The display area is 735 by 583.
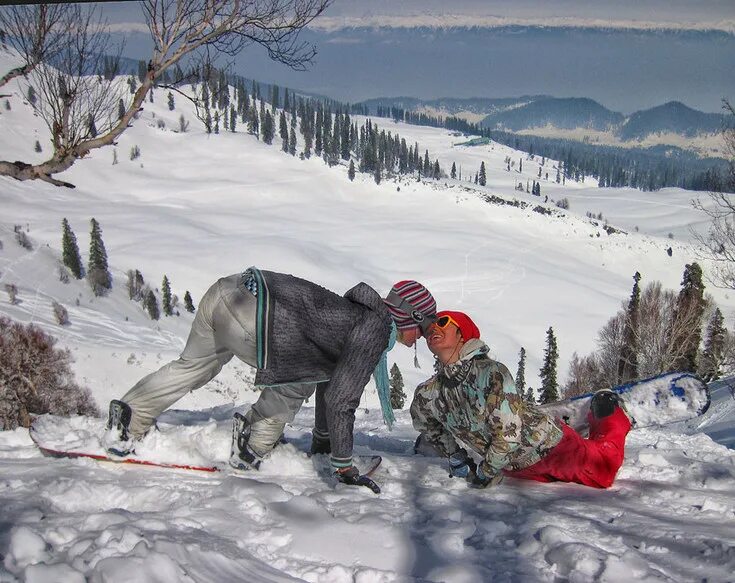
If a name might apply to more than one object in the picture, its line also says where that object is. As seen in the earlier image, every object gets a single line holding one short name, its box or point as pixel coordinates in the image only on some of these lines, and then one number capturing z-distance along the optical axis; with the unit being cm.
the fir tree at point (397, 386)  2743
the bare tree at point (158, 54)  677
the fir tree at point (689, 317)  2645
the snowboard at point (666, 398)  608
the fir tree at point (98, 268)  4938
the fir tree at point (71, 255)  5116
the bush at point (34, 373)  860
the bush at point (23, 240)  5359
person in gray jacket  376
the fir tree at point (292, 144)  11788
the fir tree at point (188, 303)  5120
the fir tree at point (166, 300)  4894
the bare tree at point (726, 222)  1536
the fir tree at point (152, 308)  4622
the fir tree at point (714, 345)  3543
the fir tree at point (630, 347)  2895
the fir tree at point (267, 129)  12106
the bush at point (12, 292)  3610
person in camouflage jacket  400
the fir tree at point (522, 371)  4367
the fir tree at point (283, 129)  12238
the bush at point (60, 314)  3366
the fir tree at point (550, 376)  3900
